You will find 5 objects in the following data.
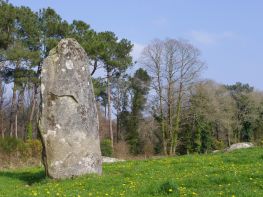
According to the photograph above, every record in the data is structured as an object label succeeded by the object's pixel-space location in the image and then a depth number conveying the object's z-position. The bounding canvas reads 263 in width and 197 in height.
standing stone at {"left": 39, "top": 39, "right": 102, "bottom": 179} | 15.34
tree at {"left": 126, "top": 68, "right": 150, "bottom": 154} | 65.97
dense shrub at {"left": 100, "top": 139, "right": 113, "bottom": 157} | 48.85
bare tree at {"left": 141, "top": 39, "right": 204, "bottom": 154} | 54.28
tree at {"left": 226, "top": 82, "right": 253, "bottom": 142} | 69.62
